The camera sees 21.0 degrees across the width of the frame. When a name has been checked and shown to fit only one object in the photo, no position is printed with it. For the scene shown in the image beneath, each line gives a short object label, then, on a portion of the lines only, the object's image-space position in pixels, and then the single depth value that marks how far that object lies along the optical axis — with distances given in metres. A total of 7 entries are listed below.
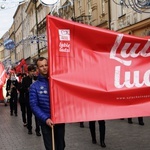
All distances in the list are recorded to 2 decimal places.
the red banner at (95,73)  5.09
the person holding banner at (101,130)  7.74
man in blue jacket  5.16
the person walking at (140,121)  10.52
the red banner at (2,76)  16.19
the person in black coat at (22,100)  10.80
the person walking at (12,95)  15.18
